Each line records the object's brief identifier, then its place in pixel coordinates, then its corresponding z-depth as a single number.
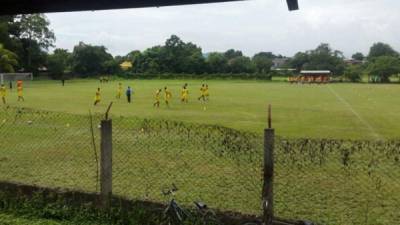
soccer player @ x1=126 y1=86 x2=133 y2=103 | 31.15
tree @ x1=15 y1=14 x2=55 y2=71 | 87.69
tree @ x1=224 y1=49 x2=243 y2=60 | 123.53
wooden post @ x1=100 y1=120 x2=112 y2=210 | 5.68
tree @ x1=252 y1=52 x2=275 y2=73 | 106.69
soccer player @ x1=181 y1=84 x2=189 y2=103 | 31.70
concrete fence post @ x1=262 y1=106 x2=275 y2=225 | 5.19
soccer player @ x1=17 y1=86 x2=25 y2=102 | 32.34
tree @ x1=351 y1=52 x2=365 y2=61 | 151.98
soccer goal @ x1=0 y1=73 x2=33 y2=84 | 58.73
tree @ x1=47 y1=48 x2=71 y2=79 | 88.38
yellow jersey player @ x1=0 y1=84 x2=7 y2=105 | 30.47
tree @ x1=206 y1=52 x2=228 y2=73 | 104.31
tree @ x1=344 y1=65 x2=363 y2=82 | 95.12
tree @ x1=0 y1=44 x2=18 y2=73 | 62.28
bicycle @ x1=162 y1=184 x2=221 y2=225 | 5.50
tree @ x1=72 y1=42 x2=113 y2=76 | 98.44
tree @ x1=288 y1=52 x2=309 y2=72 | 120.31
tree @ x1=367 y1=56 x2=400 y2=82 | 95.12
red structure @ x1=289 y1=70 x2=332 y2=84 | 88.92
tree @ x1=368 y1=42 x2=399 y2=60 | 129.71
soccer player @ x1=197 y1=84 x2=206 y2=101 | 32.81
